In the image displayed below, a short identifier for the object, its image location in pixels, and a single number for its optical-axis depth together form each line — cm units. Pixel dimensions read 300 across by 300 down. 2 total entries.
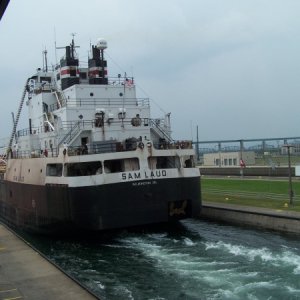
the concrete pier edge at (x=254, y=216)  1975
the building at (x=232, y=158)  5972
